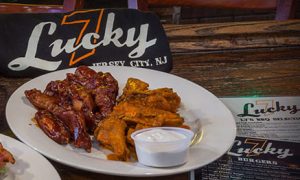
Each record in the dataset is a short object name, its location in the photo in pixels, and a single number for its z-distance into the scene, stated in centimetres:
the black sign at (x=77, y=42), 147
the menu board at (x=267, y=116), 118
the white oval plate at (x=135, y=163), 93
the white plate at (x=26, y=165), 88
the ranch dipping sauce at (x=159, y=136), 97
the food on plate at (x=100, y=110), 106
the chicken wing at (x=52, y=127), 105
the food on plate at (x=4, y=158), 87
